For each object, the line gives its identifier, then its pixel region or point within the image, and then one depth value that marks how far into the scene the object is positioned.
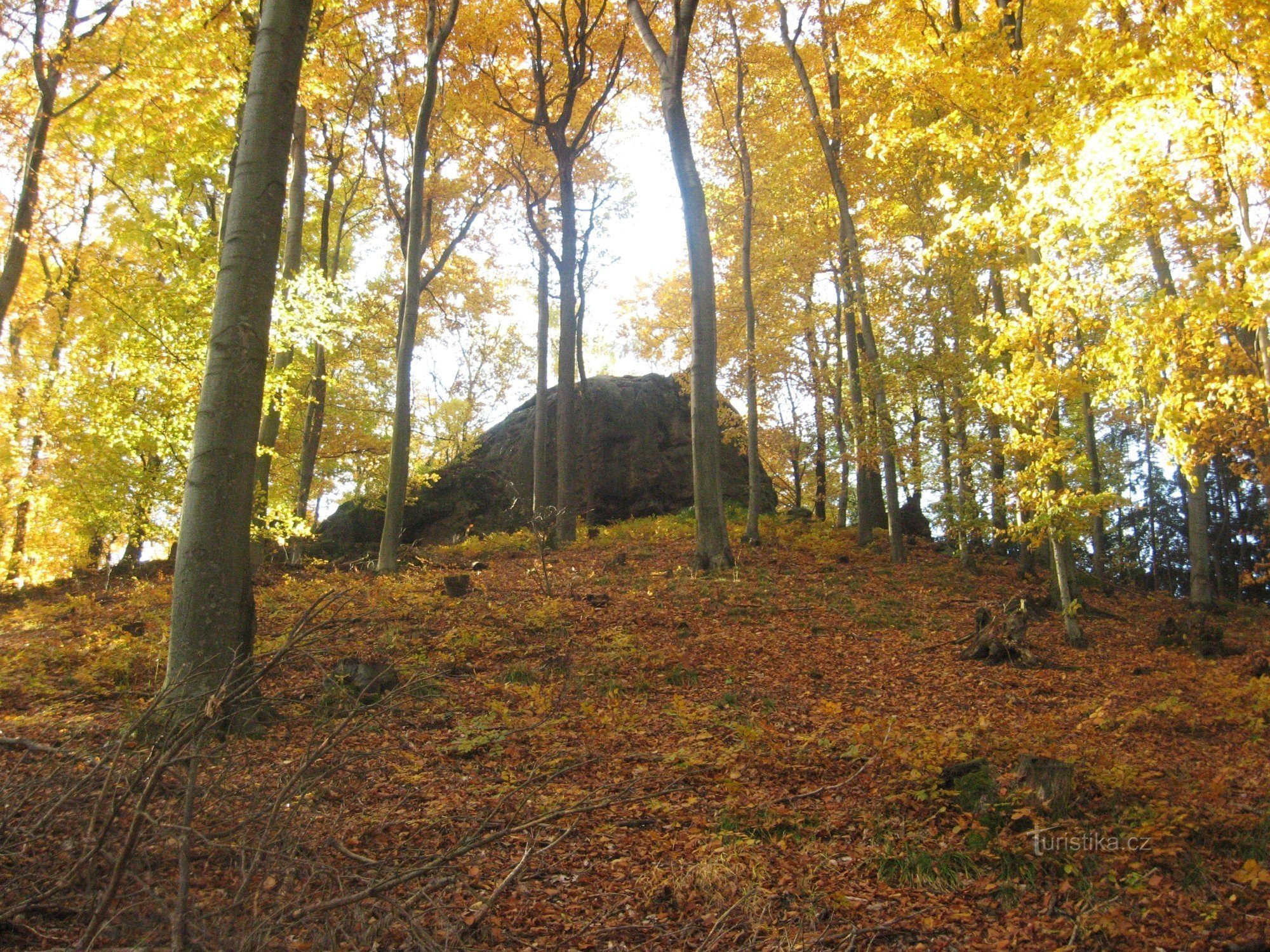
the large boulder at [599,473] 18.94
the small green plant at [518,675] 6.52
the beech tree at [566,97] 14.00
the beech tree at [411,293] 11.31
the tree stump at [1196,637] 9.34
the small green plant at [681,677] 6.67
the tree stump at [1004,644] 8.03
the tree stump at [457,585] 9.34
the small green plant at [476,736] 4.95
